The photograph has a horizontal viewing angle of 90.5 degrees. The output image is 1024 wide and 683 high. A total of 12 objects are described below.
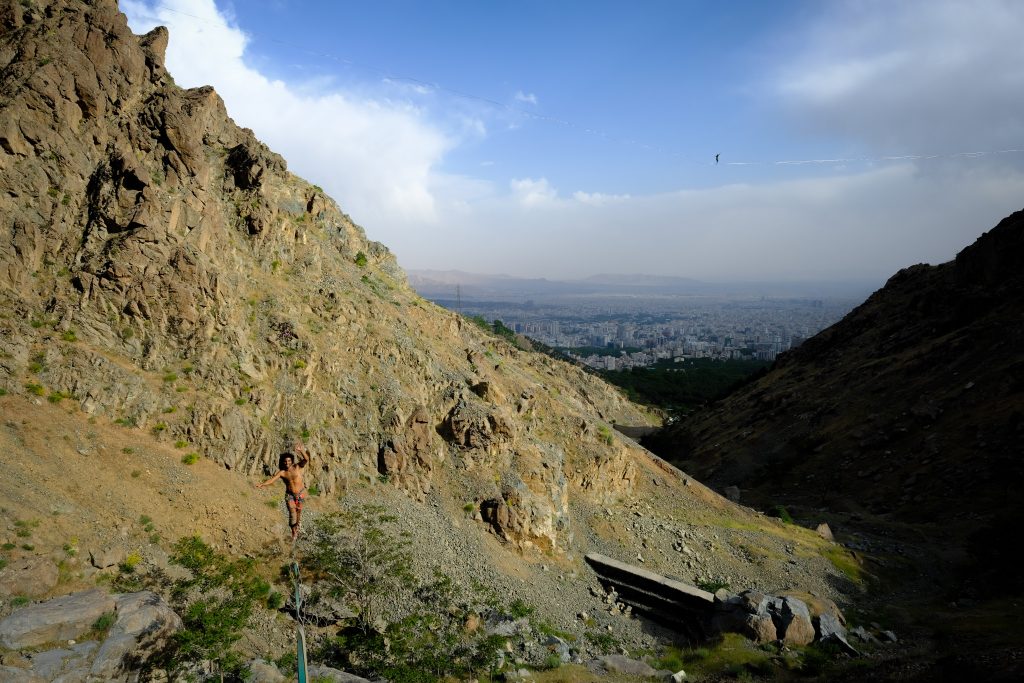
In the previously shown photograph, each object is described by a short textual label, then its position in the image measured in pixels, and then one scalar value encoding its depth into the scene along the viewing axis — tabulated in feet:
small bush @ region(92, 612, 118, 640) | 43.13
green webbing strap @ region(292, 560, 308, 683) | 28.82
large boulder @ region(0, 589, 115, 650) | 39.86
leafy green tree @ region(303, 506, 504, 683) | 54.80
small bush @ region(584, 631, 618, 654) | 69.86
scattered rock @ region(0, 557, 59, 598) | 42.47
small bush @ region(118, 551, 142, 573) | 49.49
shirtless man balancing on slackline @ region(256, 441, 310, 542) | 39.73
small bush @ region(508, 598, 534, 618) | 68.23
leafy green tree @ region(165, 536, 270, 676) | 45.34
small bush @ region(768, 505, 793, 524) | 115.51
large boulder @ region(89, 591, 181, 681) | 41.98
